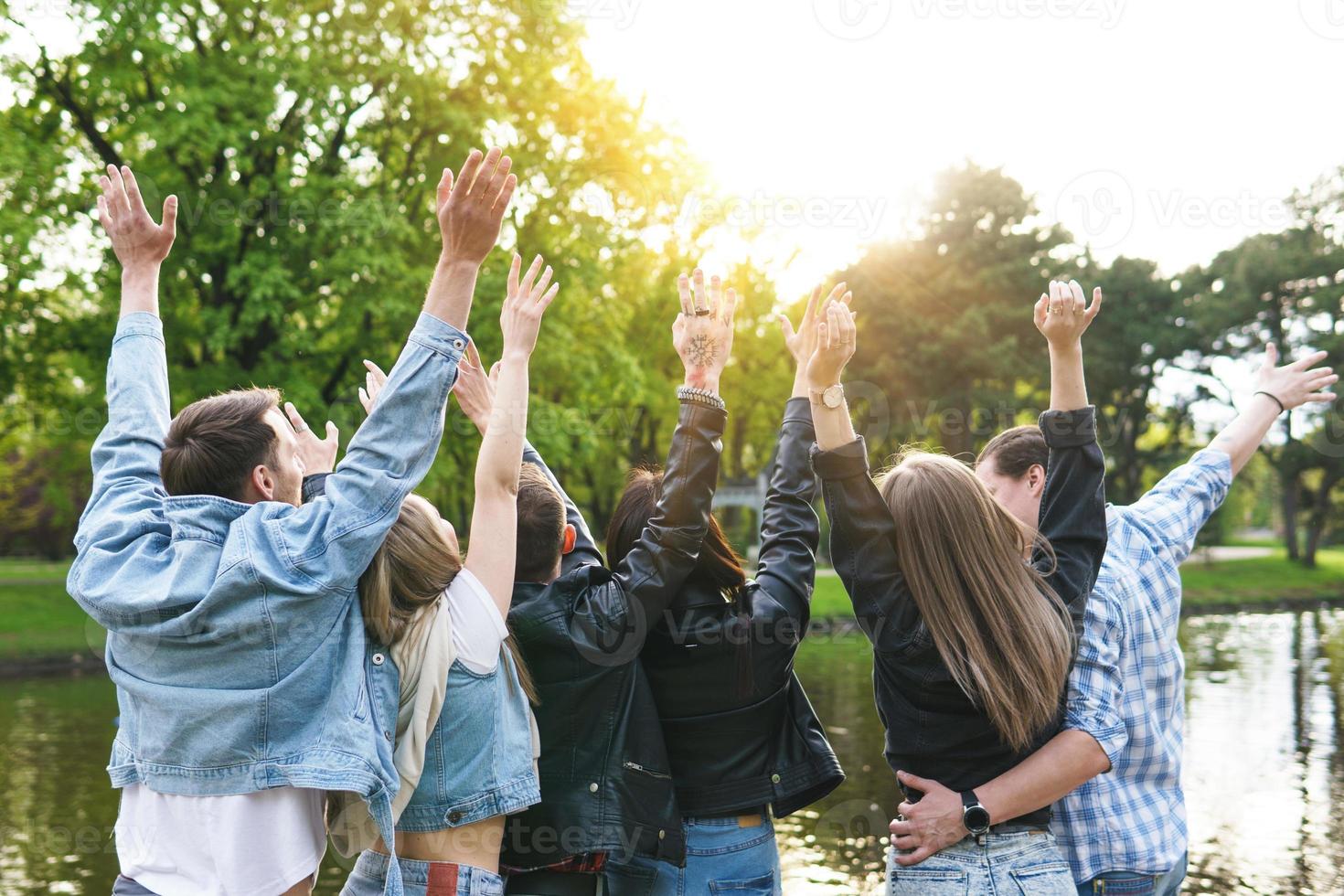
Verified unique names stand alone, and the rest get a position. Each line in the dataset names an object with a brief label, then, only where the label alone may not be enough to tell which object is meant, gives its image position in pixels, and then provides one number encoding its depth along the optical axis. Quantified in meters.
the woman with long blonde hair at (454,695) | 2.59
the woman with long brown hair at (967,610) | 2.65
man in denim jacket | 2.25
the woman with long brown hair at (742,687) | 3.07
